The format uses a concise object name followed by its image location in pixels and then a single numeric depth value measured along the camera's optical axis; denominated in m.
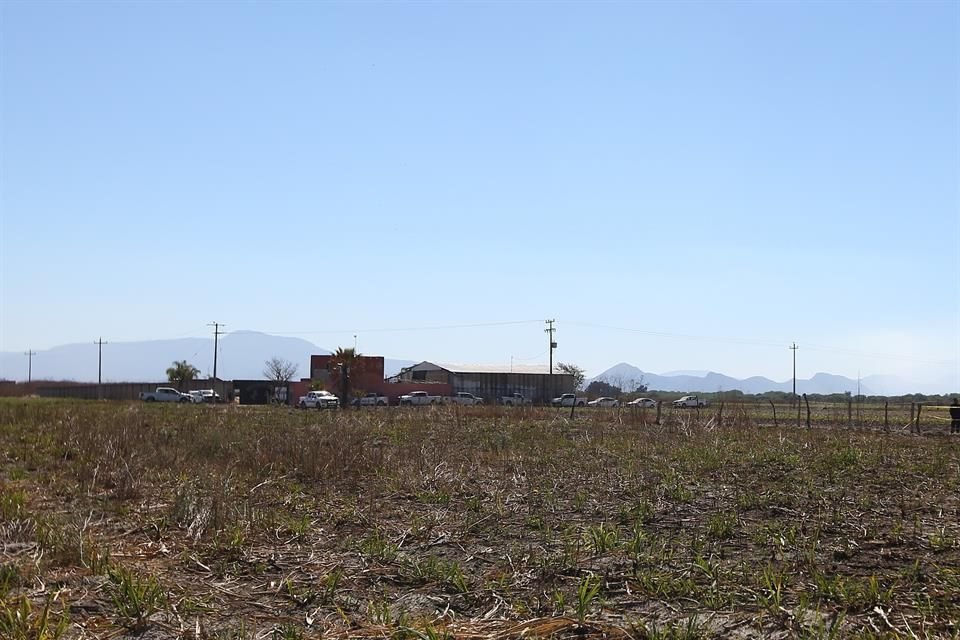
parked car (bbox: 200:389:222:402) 74.74
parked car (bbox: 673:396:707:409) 53.84
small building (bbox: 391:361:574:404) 84.88
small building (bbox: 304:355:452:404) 70.75
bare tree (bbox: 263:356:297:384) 101.95
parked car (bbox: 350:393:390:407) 63.67
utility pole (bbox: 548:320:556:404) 95.94
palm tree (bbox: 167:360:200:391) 87.19
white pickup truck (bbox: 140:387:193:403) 69.81
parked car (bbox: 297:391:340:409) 52.69
